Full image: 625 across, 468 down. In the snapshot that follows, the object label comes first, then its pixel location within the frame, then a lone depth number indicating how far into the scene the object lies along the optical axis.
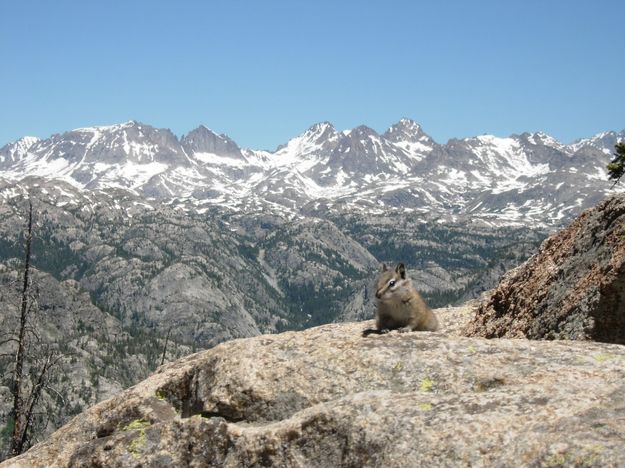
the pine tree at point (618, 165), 21.08
